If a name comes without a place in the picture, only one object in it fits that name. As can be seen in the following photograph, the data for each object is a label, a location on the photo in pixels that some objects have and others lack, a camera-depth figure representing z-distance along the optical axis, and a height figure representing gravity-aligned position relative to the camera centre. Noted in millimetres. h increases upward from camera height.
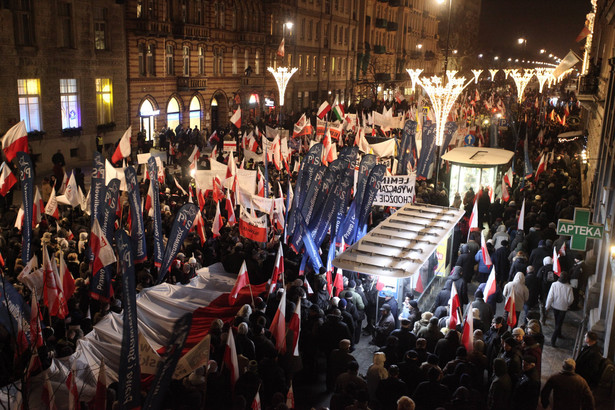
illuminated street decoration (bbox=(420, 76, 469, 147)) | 21484 -742
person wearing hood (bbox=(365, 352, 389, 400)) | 9016 -4191
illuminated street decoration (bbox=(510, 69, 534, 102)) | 38281 +30
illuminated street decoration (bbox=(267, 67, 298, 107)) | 30938 -331
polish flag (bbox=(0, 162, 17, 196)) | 15430 -2840
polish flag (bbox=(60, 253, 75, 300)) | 10838 -3706
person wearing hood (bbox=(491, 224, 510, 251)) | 15528 -3839
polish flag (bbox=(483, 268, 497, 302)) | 11867 -3884
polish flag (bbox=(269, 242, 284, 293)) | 11898 -3752
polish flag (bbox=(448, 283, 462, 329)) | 10781 -3938
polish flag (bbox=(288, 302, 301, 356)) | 9859 -3919
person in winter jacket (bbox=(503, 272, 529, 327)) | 12172 -4008
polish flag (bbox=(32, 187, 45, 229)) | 14125 -3253
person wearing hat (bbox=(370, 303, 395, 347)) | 11016 -4316
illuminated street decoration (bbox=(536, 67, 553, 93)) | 40925 +416
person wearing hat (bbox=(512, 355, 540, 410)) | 8711 -4185
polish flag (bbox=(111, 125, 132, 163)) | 17141 -2245
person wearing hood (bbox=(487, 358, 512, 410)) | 8648 -4148
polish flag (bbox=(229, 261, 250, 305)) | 11422 -3792
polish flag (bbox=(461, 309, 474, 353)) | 9828 -3942
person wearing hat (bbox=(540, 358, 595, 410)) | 8453 -4071
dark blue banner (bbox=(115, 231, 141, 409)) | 6711 -3035
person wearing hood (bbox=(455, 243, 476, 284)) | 14250 -4100
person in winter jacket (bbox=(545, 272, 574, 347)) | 11914 -4054
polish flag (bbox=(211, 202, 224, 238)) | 15091 -3639
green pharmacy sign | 11609 -2666
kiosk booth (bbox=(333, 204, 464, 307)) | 11898 -3435
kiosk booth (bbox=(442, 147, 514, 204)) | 20328 -2914
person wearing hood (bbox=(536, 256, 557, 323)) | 13109 -4079
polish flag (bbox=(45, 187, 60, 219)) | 15188 -3397
